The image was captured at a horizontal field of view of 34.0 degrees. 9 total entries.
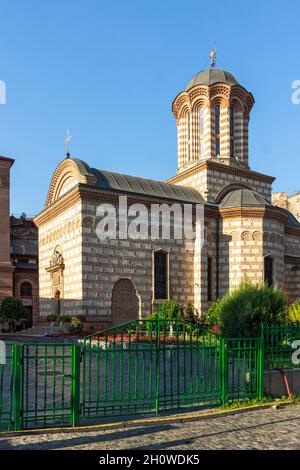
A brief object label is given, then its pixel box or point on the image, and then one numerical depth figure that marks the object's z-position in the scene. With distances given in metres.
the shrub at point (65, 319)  23.88
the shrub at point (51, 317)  26.06
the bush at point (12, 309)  32.09
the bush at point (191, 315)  25.36
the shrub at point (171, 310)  24.38
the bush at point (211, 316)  23.71
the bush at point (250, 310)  13.31
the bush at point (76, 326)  22.64
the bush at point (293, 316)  14.24
